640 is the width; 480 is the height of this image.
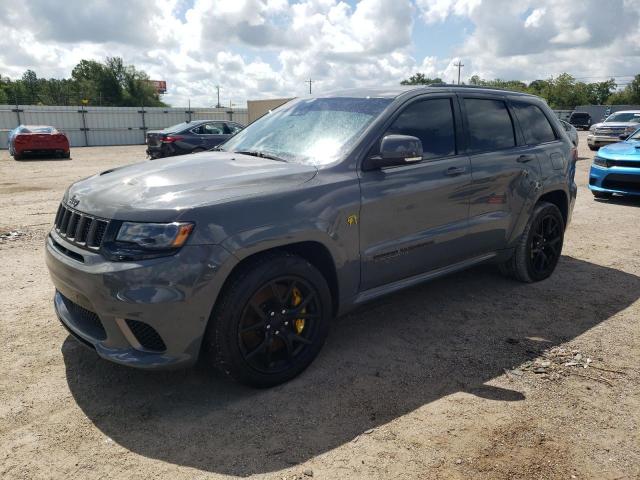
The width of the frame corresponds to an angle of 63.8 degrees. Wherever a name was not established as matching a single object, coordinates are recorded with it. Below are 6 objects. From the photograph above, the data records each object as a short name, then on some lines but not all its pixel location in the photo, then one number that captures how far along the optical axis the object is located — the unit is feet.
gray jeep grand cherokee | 8.71
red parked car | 60.59
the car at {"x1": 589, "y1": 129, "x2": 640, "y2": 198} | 28.30
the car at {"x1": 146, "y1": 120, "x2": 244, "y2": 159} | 48.32
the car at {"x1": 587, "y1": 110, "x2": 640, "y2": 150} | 59.31
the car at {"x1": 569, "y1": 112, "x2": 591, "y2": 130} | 129.18
